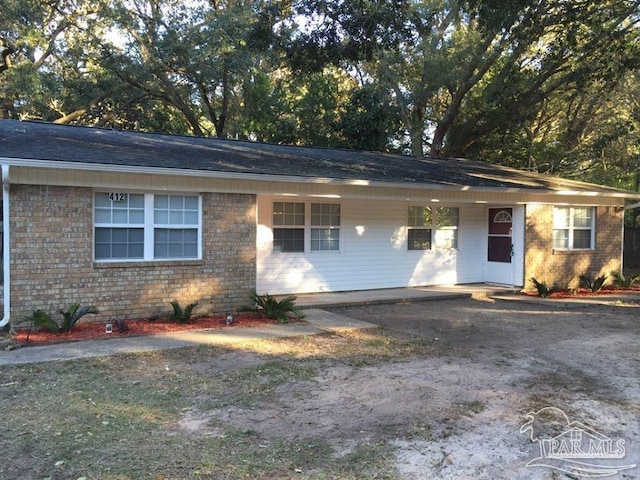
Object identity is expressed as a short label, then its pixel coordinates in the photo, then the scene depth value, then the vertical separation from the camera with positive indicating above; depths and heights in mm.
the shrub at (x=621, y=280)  15062 -1295
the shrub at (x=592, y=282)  14227 -1290
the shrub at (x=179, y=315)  9062 -1485
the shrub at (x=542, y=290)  13125 -1392
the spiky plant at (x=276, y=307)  9562 -1430
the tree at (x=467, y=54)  10789 +4980
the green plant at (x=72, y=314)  8023 -1359
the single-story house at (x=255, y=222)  8414 +191
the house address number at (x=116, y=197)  8977 +524
